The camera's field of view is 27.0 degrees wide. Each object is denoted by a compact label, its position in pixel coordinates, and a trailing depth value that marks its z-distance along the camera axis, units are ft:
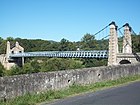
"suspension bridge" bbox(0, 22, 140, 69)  150.61
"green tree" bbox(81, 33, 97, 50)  339.51
